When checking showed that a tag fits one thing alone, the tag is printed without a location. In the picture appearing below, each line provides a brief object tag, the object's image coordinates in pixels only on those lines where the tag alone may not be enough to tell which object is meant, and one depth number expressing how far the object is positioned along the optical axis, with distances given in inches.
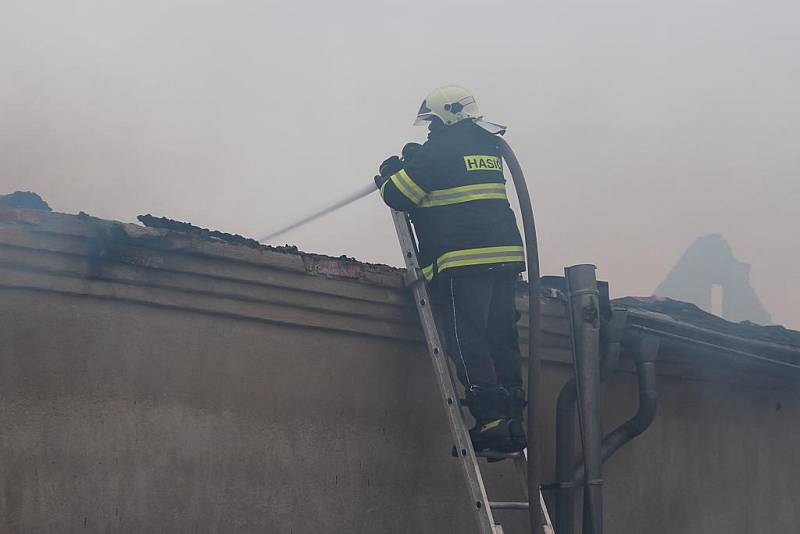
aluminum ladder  323.9
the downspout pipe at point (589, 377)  382.6
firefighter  339.6
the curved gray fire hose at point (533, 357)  325.5
